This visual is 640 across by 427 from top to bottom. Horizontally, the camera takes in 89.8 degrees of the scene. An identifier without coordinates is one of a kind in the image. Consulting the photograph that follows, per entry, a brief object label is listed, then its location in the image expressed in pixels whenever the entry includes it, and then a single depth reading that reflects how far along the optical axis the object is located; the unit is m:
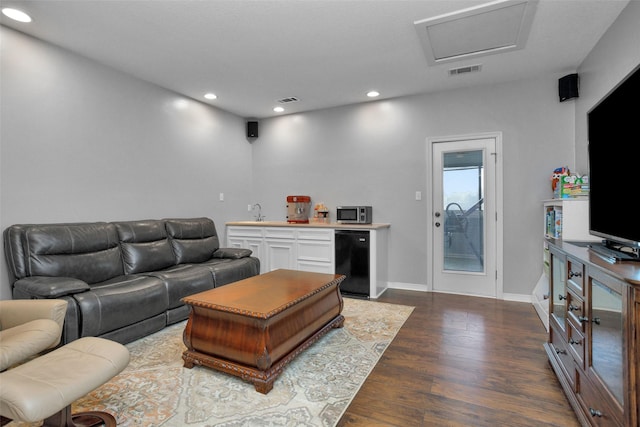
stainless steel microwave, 4.43
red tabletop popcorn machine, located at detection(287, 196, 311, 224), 4.86
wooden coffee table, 2.00
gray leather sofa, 2.37
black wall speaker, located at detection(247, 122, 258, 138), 5.39
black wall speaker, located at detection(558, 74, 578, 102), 3.46
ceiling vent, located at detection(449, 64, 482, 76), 3.48
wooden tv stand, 1.17
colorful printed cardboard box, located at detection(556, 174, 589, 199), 2.88
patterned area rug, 1.72
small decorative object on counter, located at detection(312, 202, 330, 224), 4.84
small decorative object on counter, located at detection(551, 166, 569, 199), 3.41
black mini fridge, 4.07
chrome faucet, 5.44
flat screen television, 1.52
